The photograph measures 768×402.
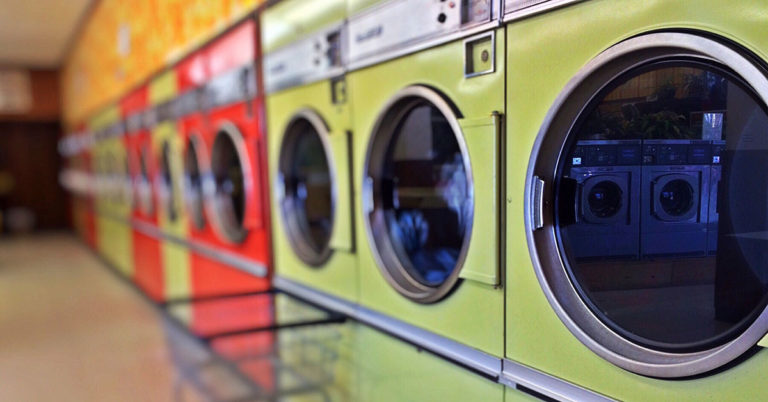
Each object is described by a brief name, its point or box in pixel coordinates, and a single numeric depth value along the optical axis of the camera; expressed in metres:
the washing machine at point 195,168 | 3.35
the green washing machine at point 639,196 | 0.93
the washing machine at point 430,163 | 1.38
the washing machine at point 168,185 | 3.92
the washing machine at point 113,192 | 5.78
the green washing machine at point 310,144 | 2.03
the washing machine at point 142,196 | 4.75
